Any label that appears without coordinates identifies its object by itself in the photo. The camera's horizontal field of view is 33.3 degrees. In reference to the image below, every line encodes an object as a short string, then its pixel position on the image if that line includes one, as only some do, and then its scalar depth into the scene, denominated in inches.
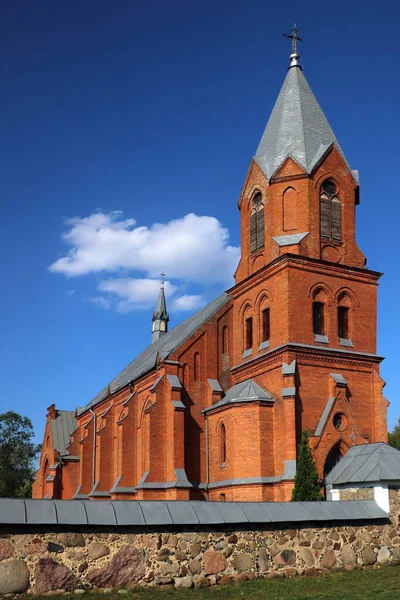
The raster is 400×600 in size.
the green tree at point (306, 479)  880.3
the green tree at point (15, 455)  2410.2
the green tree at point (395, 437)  2364.5
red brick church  995.9
